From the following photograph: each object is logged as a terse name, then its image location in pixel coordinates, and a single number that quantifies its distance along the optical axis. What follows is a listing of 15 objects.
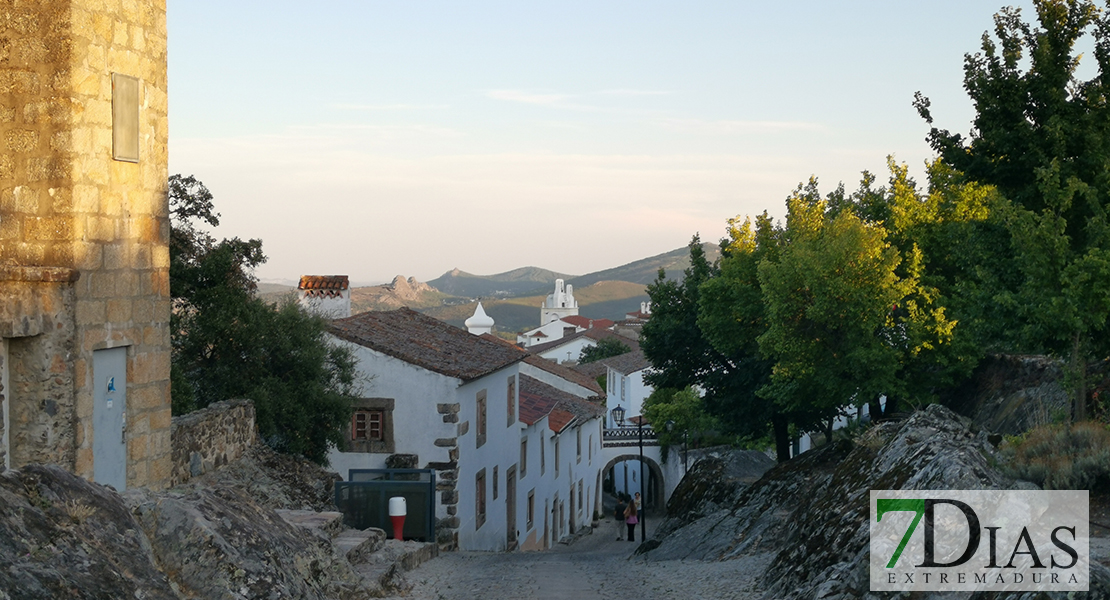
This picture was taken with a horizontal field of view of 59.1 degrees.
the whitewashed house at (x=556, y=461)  32.97
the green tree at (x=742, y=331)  26.84
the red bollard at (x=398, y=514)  15.68
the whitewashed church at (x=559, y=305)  137.12
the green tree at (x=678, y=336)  31.00
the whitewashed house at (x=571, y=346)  93.31
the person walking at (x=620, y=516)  44.59
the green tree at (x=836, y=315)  21.64
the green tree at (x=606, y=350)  85.04
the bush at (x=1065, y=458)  10.46
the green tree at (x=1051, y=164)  15.16
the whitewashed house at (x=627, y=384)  64.12
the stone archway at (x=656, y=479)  51.28
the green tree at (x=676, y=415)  48.19
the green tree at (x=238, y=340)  18.97
